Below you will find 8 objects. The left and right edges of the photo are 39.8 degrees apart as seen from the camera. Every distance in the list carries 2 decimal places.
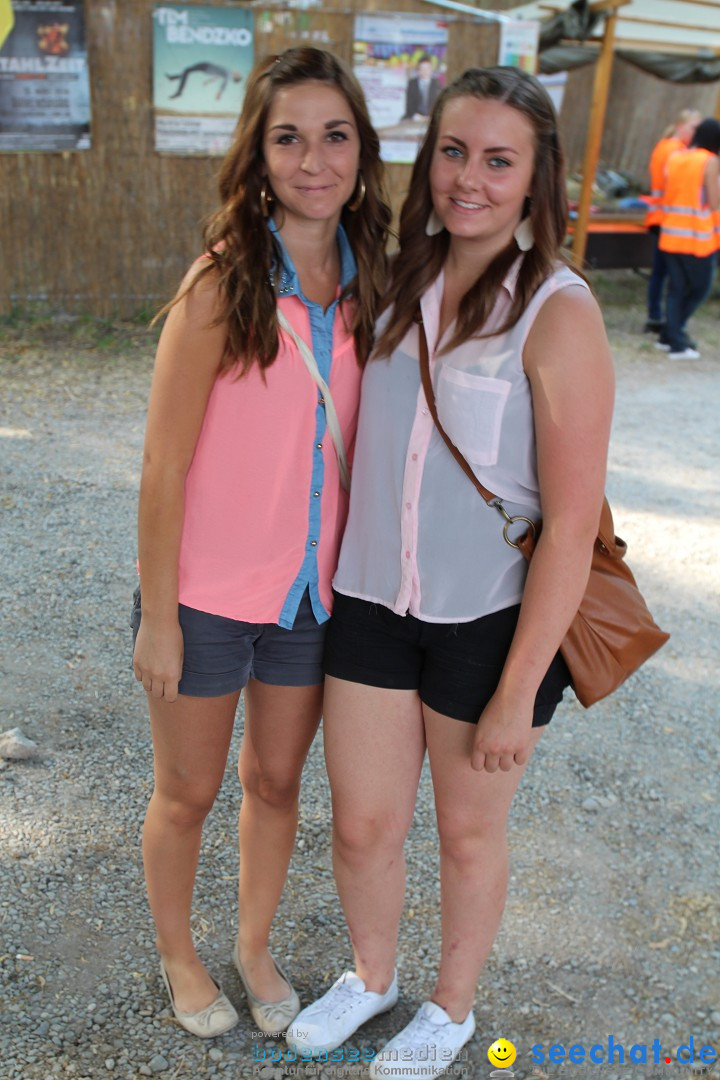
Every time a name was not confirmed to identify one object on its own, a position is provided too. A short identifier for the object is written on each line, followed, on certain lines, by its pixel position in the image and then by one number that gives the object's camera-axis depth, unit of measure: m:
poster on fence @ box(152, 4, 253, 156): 6.93
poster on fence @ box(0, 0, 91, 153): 6.77
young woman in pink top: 1.69
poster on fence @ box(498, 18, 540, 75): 7.65
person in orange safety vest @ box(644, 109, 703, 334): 8.40
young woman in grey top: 1.63
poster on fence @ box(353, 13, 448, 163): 7.43
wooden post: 9.08
